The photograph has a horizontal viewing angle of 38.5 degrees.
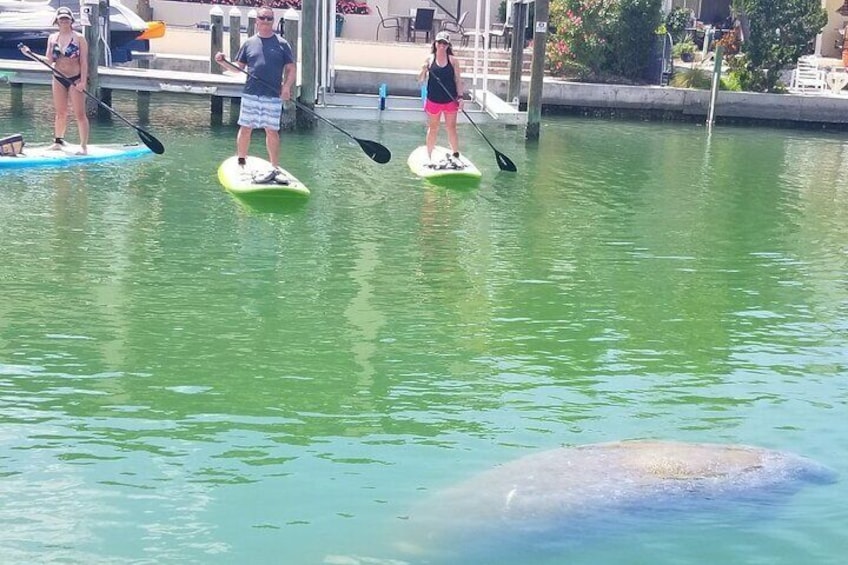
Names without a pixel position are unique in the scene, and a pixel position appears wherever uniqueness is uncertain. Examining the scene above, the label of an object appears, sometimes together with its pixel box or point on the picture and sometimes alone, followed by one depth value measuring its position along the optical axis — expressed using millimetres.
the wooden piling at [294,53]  17141
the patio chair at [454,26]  26755
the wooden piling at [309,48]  16812
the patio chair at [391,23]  30031
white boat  21047
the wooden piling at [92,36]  17328
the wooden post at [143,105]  18500
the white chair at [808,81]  25661
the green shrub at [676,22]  27000
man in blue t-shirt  11828
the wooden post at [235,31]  19828
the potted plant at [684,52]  27641
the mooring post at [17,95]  18688
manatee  4895
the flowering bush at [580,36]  24328
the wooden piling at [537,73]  17344
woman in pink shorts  13664
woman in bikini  12766
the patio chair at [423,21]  29047
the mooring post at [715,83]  22094
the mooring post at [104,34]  19969
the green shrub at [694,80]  24156
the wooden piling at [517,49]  19203
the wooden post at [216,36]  19594
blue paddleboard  12898
